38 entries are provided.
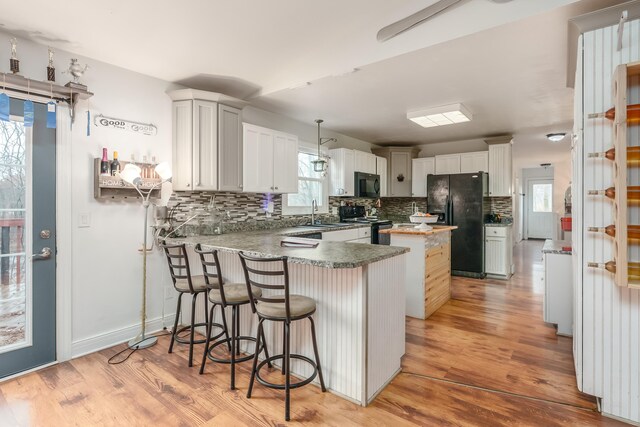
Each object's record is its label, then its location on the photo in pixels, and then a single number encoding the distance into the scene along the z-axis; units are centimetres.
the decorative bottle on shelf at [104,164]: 274
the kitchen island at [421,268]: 345
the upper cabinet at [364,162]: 554
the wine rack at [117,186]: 275
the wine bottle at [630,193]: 173
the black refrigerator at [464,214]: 541
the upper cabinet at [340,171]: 529
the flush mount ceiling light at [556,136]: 538
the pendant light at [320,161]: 478
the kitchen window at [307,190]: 474
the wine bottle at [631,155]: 174
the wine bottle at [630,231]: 173
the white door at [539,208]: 1072
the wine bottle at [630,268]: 174
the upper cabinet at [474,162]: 573
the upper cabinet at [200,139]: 321
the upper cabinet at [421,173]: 625
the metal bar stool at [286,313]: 186
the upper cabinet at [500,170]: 557
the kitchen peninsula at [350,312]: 198
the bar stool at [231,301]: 218
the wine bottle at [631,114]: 174
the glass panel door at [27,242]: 237
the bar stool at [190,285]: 247
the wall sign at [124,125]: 280
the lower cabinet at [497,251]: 538
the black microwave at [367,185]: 551
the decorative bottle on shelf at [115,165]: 279
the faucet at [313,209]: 492
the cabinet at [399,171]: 651
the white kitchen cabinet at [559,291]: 305
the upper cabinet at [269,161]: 370
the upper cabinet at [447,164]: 598
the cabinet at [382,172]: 622
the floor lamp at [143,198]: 271
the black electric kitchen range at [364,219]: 522
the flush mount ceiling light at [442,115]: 396
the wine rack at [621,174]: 168
